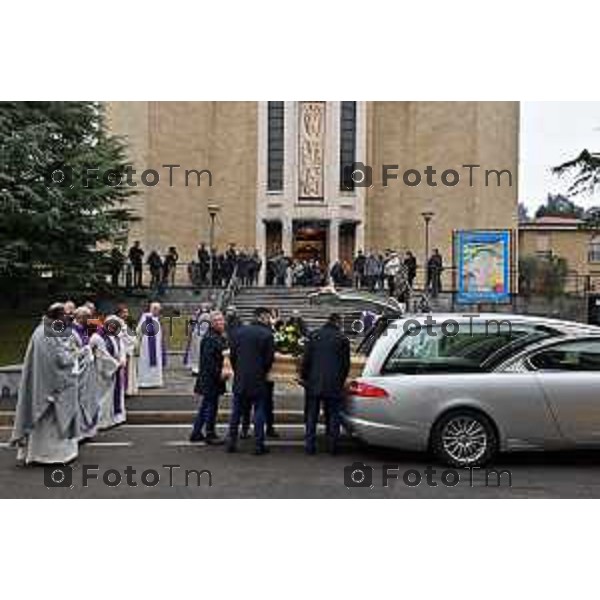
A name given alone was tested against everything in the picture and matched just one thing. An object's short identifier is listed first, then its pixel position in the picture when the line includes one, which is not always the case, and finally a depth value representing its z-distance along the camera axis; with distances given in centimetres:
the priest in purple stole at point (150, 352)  1557
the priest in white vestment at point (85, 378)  1024
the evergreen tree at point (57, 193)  2075
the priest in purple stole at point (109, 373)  1175
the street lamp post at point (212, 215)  4117
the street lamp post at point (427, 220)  4152
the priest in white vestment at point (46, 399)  943
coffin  1144
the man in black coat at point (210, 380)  1096
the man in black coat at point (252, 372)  1011
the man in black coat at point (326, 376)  1002
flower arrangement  1205
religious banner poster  1706
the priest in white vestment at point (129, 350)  1326
